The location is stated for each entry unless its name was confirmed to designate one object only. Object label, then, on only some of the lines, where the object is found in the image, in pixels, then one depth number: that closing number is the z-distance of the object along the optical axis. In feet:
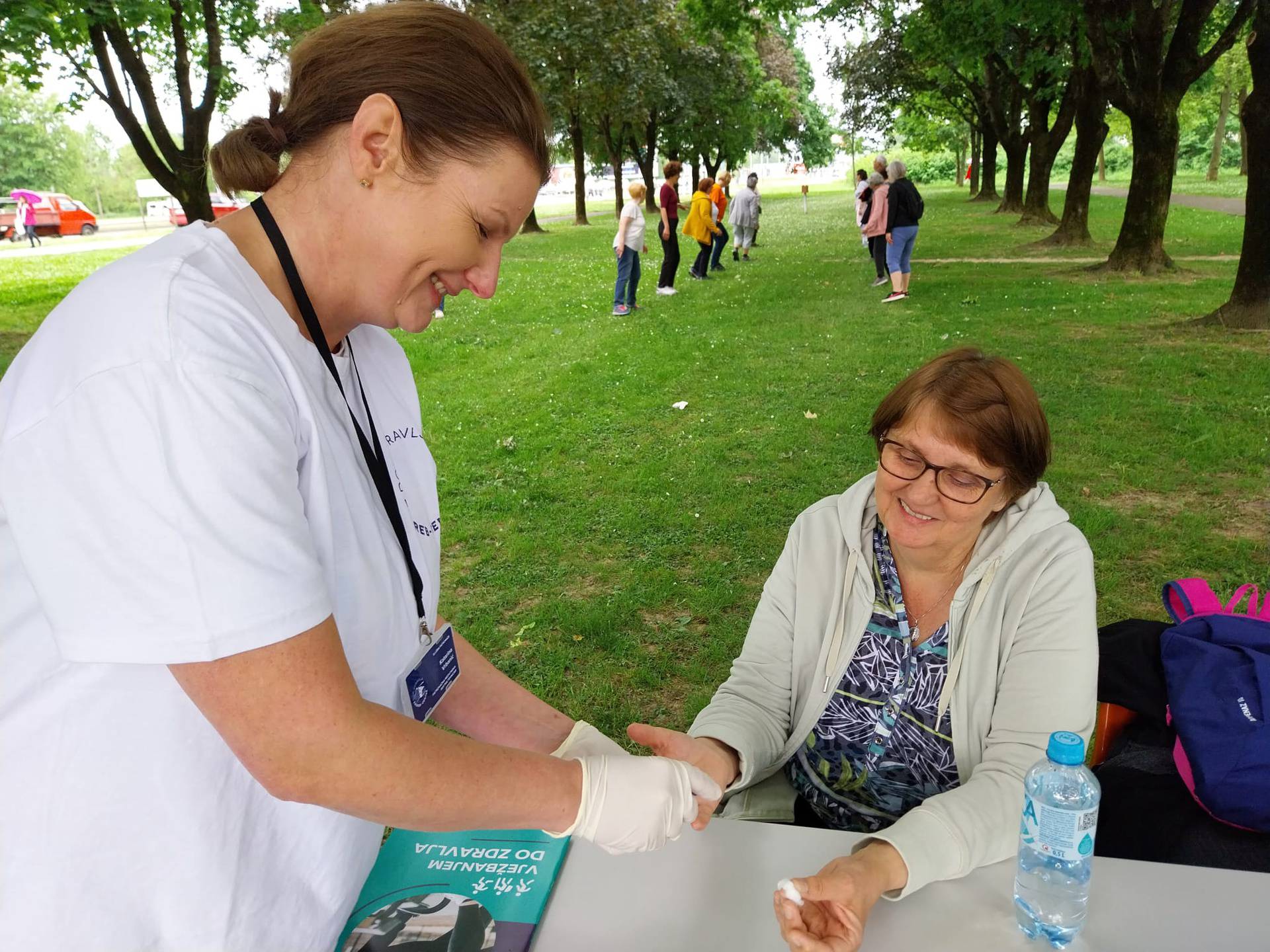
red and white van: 99.50
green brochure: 4.08
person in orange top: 47.67
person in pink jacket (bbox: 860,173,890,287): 39.24
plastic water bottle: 3.99
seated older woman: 5.74
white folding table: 3.97
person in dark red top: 40.91
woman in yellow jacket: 44.42
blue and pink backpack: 5.60
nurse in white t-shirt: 2.82
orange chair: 6.70
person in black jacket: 35.55
